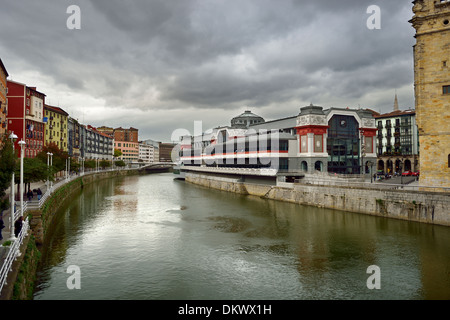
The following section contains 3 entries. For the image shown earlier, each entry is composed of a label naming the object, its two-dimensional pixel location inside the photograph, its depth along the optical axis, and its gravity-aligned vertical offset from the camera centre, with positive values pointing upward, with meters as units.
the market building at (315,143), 60.69 +4.43
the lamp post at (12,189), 18.61 -1.49
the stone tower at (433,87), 35.72 +9.25
